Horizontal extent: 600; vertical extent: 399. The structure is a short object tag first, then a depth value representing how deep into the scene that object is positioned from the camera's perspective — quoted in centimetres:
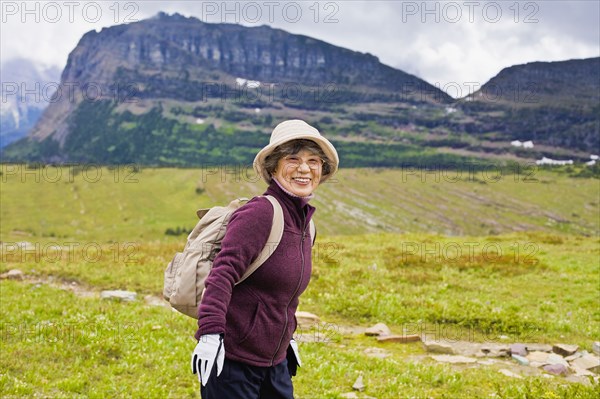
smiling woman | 489
